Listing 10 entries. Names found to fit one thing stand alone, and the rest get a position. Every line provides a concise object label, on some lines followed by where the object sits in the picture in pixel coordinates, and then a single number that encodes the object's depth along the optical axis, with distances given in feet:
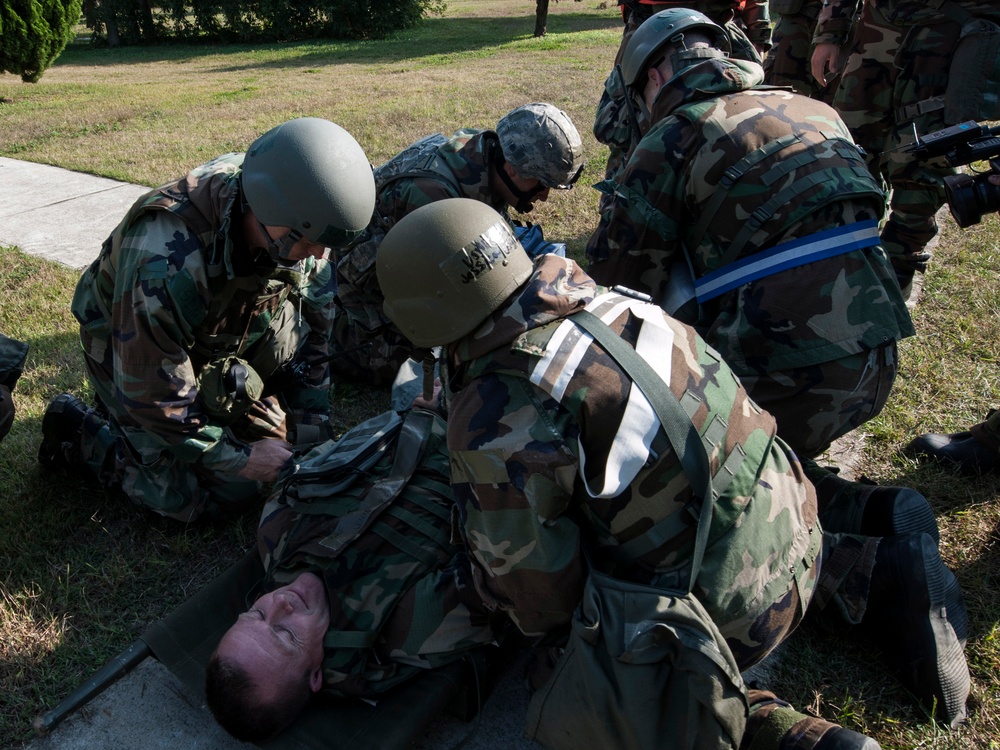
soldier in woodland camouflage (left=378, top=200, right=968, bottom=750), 6.17
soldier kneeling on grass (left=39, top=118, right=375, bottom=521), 8.96
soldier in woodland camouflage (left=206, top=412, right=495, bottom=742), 7.75
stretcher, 8.00
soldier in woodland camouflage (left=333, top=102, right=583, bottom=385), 12.01
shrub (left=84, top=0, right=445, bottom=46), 69.05
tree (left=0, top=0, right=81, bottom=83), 41.01
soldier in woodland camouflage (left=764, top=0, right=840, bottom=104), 21.09
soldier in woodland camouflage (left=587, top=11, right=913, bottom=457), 8.99
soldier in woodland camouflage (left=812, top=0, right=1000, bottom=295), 13.12
